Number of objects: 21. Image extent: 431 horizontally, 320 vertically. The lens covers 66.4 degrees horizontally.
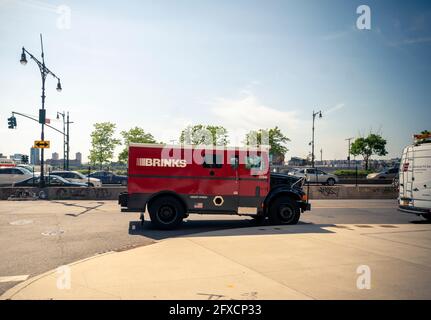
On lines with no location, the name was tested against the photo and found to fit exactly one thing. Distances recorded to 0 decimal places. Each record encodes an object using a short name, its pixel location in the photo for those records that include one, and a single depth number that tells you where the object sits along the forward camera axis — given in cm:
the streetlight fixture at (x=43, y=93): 2112
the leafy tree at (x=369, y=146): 7425
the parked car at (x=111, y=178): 3806
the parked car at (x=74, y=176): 2853
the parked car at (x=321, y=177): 3634
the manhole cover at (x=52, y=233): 934
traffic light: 2808
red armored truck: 1050
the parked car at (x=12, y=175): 2894
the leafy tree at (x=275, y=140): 6988
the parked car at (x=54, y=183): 2222
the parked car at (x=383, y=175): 4628
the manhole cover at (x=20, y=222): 1095
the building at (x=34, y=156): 18812
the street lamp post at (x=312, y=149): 5178
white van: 1171
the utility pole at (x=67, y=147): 4081
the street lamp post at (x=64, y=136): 4075
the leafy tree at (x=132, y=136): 6372
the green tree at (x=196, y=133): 6089
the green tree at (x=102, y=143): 5750
